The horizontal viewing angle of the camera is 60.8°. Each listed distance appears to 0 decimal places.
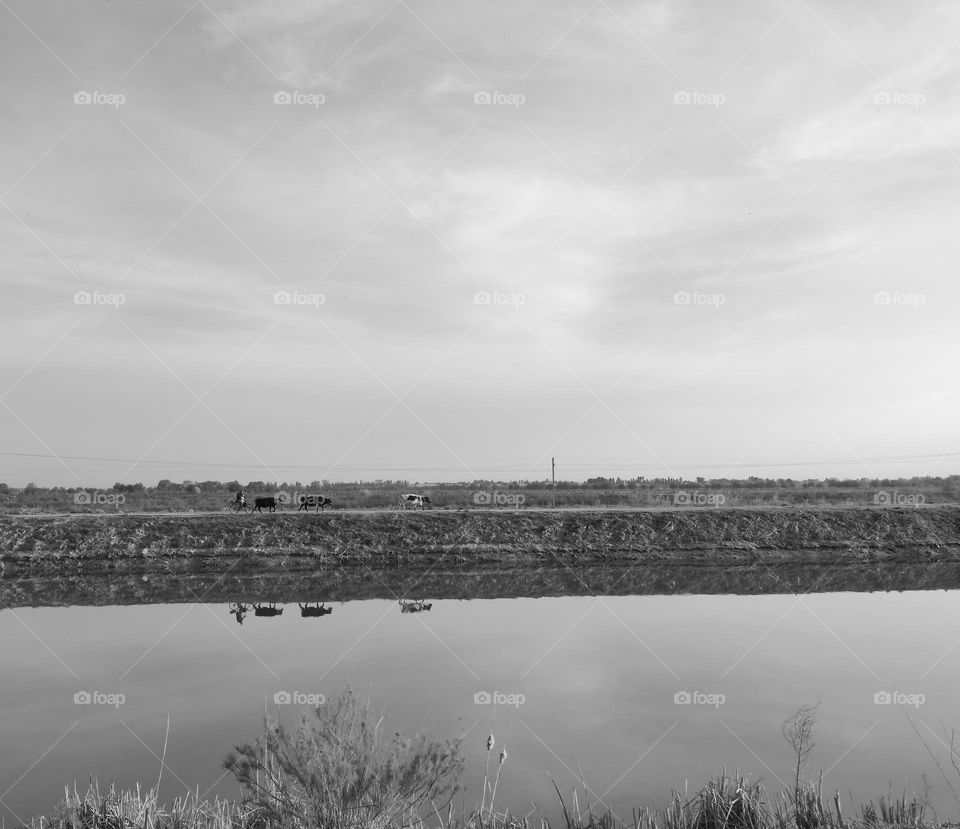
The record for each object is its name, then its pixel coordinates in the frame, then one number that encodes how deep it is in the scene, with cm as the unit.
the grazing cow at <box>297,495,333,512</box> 4763
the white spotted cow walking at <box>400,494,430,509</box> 5066
